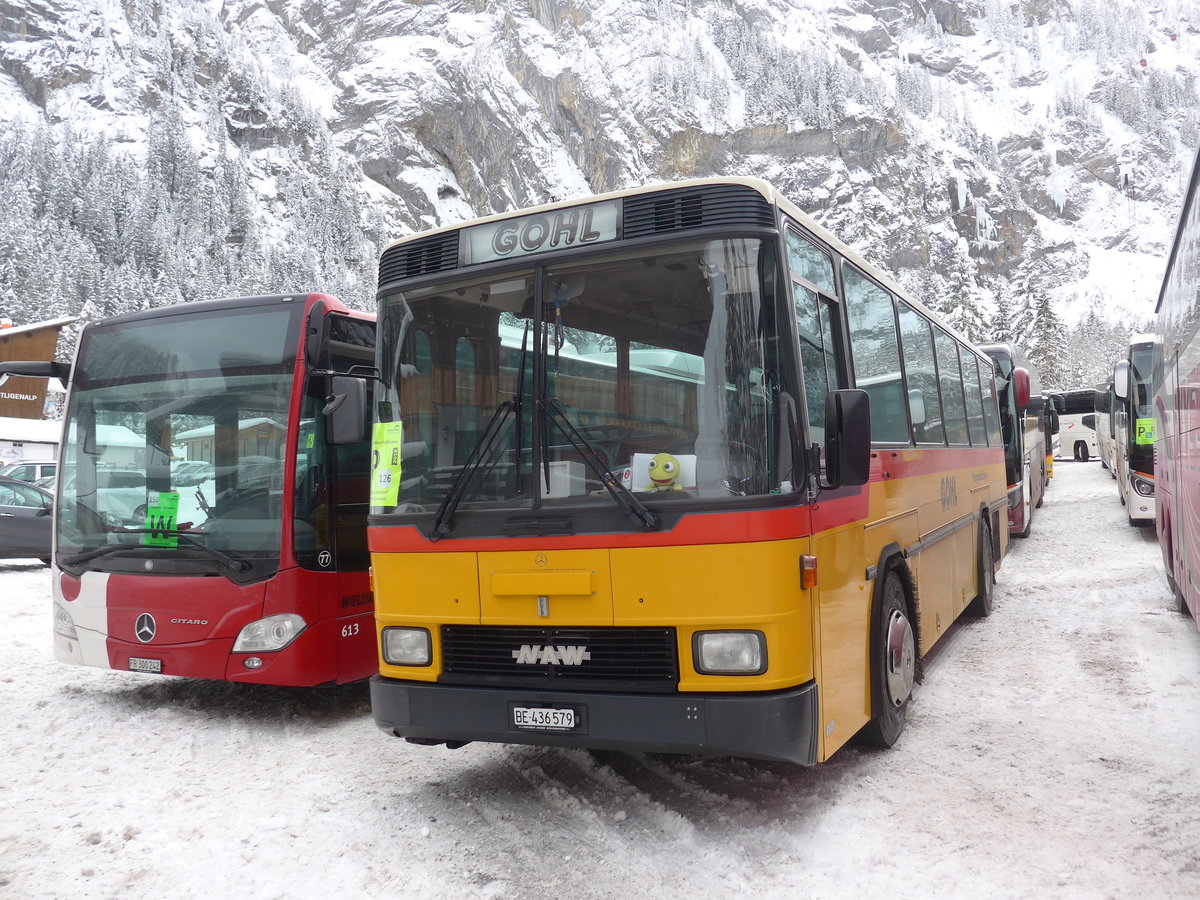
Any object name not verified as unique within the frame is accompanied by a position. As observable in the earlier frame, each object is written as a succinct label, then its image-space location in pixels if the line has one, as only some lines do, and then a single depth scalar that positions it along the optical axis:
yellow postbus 4.19
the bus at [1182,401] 6.19
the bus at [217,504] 6.43
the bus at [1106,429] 21.57
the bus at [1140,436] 14.52
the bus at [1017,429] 15.68
